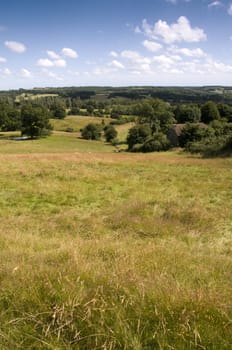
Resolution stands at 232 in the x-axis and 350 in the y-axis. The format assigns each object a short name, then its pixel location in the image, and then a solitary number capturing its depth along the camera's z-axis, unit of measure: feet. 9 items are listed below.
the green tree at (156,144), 204.79
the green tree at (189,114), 270.20
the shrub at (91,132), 295.48
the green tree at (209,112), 262.26
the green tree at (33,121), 225.76
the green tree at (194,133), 203.59
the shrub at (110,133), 296.71
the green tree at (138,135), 238.37
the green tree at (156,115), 278.30
